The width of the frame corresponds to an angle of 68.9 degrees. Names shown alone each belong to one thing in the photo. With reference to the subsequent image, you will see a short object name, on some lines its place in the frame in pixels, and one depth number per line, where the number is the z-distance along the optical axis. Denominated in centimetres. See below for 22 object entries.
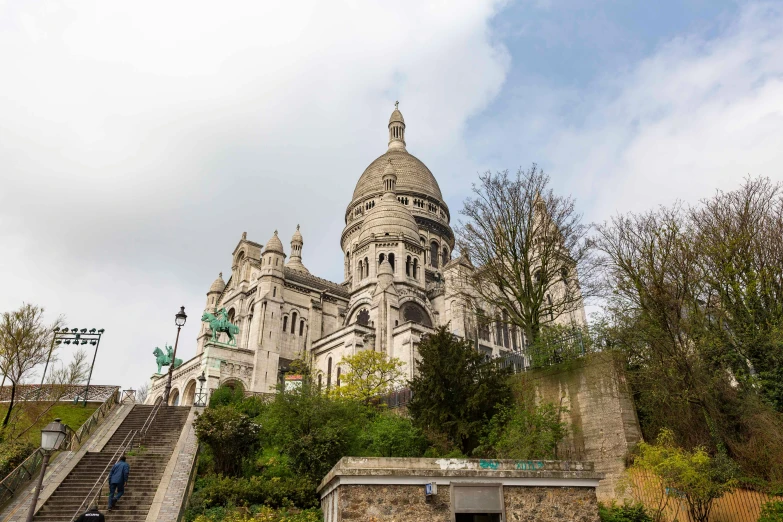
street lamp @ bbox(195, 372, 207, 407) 3472
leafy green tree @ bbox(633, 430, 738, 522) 1376
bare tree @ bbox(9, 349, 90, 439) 2389
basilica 3922
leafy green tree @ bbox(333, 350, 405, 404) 2973
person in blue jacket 1609
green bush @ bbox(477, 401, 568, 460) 1686
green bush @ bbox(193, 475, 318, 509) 1689
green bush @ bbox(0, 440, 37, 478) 1859
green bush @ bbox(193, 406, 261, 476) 1944
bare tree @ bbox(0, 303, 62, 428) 2328
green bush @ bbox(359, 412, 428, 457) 1928
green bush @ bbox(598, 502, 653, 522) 1427
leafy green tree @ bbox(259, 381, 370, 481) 1888
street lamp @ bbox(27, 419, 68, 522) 1171
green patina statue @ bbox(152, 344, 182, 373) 4350
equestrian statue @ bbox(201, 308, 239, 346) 4012
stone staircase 1620
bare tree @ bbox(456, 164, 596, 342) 2205
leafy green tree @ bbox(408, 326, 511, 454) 1897
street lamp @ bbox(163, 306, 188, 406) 2661
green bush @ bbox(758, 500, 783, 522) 1330
